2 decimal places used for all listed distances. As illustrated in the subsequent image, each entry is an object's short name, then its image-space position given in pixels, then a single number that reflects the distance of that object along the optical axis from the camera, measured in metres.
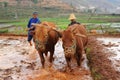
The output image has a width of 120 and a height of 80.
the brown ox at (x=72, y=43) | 7.92
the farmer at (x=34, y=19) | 10.73
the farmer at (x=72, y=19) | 10.31
